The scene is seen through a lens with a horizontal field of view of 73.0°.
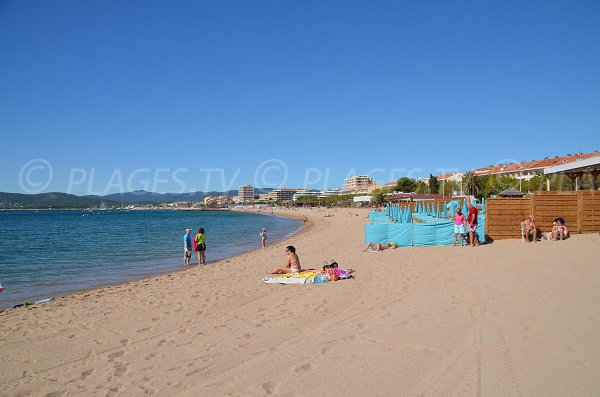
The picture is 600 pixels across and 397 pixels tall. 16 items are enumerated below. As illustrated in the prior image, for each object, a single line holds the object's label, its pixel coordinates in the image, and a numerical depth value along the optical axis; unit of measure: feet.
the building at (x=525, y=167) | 201.53
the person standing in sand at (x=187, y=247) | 45.91
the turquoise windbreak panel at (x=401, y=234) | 45.29
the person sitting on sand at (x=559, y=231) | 42.42
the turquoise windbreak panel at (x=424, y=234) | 45.19
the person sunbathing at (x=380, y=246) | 43.42
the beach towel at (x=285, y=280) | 27.99
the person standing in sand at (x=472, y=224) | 42.45
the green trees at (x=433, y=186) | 239.50
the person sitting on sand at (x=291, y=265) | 31.28
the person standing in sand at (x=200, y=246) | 46.24
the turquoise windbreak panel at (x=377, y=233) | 45.88
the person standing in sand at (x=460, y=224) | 42.80
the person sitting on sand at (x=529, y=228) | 42.80
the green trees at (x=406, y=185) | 291.54
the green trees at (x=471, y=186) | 191.22
